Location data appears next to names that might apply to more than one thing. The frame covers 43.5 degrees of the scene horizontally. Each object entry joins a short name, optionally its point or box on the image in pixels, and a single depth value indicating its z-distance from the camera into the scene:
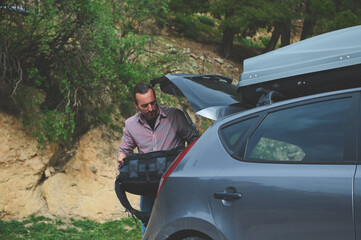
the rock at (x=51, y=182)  8.68
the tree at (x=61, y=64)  8.48
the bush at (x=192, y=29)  19.00
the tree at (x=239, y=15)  15.30
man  4.42
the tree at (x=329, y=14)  13.43
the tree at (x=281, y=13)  14.97
